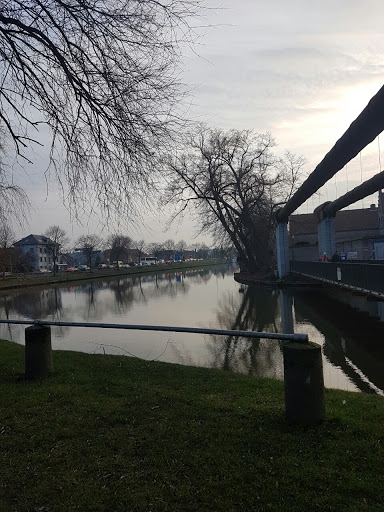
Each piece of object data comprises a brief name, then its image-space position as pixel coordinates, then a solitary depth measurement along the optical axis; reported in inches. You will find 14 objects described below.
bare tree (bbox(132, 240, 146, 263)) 4286.4
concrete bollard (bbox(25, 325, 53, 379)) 209.6
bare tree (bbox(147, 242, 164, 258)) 5167.3
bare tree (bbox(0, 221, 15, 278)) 1524.5
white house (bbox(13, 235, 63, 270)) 3698.6
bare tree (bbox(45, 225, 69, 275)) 2556.6
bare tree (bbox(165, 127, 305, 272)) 1488.7
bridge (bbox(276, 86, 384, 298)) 415.5
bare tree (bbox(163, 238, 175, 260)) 5310.0
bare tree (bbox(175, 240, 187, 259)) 5825.8
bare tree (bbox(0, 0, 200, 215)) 184.1
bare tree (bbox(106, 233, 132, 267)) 3174.2
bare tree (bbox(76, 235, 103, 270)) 2989.7
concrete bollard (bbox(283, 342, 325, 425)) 135.1
